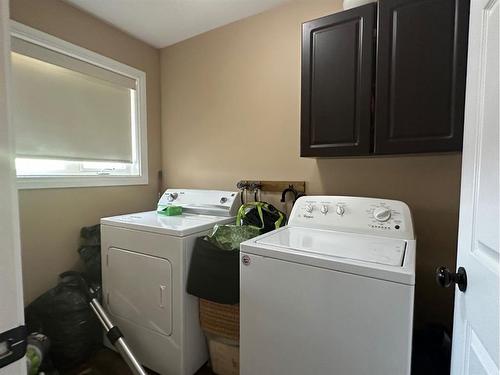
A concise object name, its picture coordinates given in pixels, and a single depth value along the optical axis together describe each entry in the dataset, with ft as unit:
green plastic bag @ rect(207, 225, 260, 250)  4.78
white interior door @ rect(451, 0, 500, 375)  1.92
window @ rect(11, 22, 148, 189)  5.48
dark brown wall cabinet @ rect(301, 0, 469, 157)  3.79
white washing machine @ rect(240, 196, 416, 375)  2.93
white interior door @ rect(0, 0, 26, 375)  1.48
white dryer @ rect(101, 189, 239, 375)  4.88
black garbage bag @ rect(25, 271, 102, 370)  5.29
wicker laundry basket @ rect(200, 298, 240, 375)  4.76
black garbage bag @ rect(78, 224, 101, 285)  6.28
